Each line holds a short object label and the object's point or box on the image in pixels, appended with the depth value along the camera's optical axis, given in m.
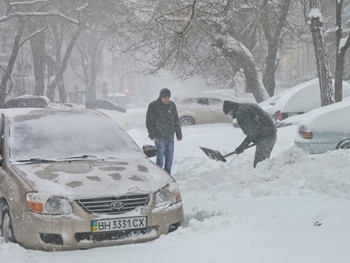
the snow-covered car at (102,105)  41.34
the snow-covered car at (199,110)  21.42
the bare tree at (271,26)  18.94
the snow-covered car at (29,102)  24.56
